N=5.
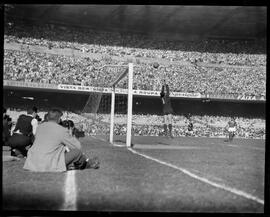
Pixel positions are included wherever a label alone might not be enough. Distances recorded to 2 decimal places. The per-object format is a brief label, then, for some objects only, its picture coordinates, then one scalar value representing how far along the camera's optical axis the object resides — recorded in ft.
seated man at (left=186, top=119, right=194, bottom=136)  97.60
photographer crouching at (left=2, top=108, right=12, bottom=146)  40.86
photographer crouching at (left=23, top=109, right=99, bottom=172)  23.56
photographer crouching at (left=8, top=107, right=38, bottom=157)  31.40
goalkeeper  55.13
